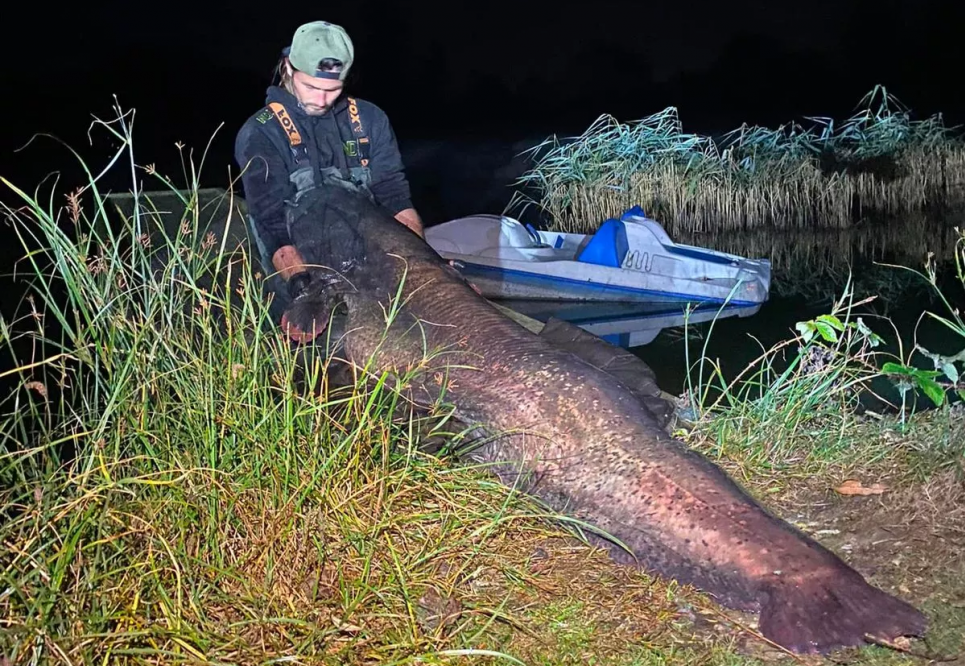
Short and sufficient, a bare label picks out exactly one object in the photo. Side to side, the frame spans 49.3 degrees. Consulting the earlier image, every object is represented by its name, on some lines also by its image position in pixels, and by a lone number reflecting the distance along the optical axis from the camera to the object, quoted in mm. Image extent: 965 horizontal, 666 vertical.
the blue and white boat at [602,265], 8789
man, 4004
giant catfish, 2527
